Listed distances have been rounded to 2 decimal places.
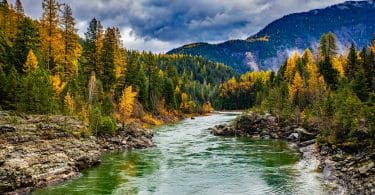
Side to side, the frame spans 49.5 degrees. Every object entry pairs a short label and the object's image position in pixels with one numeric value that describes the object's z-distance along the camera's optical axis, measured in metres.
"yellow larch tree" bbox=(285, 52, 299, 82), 116.38
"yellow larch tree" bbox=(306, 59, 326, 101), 84.49
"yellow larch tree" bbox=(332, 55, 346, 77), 98.54
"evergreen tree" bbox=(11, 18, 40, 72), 61.72
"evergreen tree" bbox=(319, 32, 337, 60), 118.88
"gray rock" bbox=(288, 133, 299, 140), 70.44
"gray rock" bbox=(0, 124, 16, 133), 40.66
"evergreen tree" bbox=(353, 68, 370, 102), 59.72
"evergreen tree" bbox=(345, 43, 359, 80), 89.38
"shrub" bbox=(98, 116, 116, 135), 62.05
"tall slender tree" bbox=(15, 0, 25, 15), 86.11
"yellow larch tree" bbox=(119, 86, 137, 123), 78.75
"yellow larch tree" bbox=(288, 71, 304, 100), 94.28
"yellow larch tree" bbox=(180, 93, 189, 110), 142.88
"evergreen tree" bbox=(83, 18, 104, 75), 91.38
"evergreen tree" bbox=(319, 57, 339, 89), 94.94
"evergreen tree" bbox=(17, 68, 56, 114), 48.94
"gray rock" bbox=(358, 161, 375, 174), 36.22
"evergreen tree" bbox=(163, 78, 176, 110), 128.12
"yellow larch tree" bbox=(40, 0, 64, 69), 69.81
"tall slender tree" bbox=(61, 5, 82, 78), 74.50
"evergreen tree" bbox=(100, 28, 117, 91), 92.62
